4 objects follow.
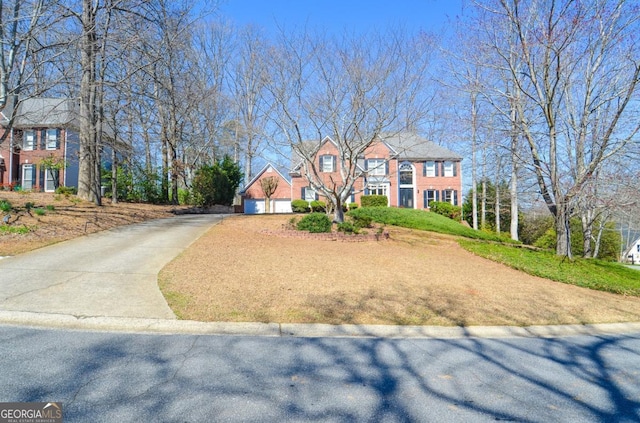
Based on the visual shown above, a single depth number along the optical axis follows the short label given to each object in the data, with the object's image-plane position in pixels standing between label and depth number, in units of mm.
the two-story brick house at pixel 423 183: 32531
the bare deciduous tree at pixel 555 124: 11305
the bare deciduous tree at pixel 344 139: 12789
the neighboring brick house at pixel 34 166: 27156
